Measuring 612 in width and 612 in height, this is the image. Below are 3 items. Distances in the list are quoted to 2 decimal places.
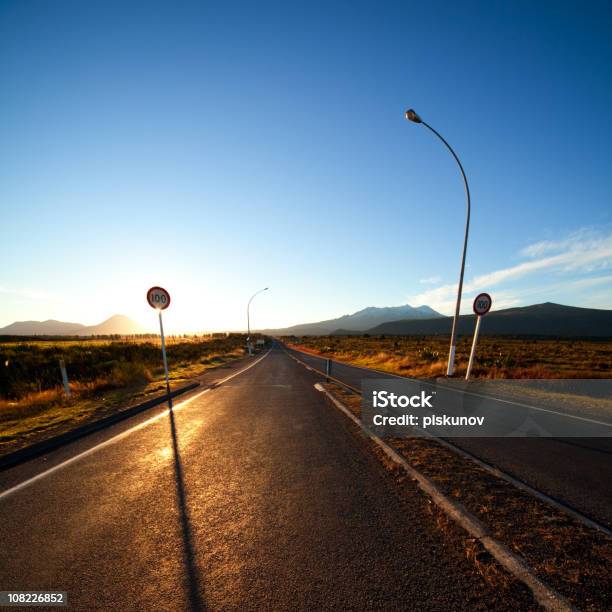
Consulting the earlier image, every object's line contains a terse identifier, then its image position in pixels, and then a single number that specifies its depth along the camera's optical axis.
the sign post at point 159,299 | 9.61
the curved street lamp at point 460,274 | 11.03
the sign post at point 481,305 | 10.73
